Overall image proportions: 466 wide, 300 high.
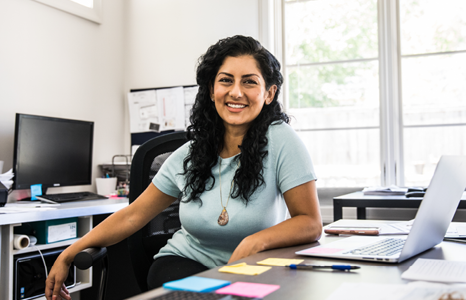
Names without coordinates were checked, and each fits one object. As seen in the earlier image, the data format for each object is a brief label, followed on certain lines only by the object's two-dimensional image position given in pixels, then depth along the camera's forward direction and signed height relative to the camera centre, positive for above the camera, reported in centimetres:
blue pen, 75 -19
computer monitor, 235 +9
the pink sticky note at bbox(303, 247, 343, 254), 90 -19
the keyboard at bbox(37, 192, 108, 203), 237 -19
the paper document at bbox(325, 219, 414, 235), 118 -20
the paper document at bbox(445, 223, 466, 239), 112 -20
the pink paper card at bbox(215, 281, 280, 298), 59 -19
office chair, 138 -17
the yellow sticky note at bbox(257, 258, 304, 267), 80 -19
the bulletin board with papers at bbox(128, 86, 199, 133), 319 +45
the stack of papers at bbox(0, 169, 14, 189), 220 -6
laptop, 79 -14
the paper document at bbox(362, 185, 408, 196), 230 -15
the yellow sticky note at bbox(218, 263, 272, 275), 73 -19
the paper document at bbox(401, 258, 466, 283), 66 -19
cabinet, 183 -27
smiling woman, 113 -5
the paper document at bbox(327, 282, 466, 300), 54 -18
